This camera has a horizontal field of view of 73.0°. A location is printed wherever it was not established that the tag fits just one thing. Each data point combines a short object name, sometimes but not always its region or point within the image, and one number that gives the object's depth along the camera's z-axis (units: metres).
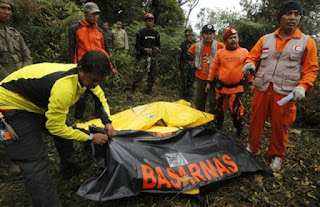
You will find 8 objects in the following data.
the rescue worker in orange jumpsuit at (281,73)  2.27
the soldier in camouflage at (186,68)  4.96
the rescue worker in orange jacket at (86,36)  3.21
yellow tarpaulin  2.85
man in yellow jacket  1.60
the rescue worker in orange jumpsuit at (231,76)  3.00
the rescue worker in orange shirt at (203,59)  3.76
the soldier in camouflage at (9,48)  2.38
